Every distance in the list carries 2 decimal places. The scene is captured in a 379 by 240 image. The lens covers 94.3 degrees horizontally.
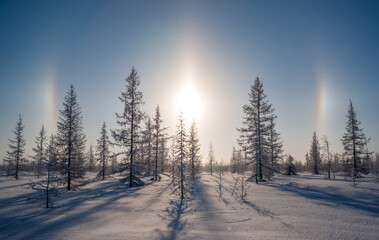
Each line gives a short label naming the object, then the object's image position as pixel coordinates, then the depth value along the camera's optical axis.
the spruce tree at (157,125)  31.50
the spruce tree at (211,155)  57.25
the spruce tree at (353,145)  32.81
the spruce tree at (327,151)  30.30
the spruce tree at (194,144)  35.28
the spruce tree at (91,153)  72.36
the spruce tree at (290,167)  40.78
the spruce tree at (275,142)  37.59
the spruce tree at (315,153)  44.28
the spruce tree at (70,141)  19.76
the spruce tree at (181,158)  13.20
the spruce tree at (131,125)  21.14
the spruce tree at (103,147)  35.03
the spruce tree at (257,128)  23.70
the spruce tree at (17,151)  37.38
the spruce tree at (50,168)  11.21
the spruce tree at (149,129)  35.03
